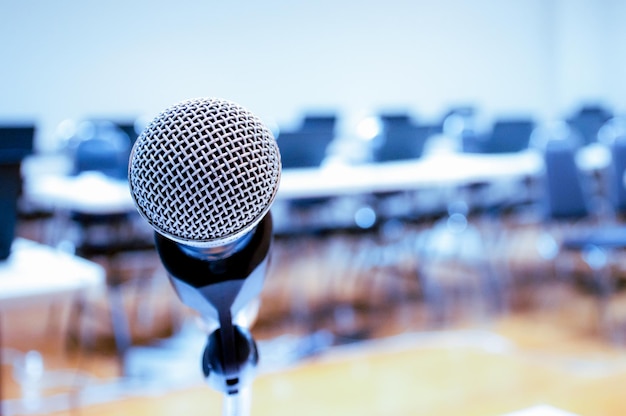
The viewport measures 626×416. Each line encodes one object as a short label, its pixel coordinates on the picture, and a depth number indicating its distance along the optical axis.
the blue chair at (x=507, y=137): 4.95
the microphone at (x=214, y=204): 0.40
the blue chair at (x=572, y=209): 3.38
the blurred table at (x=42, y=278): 1.38
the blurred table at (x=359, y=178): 3.24
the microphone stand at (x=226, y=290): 0.45
